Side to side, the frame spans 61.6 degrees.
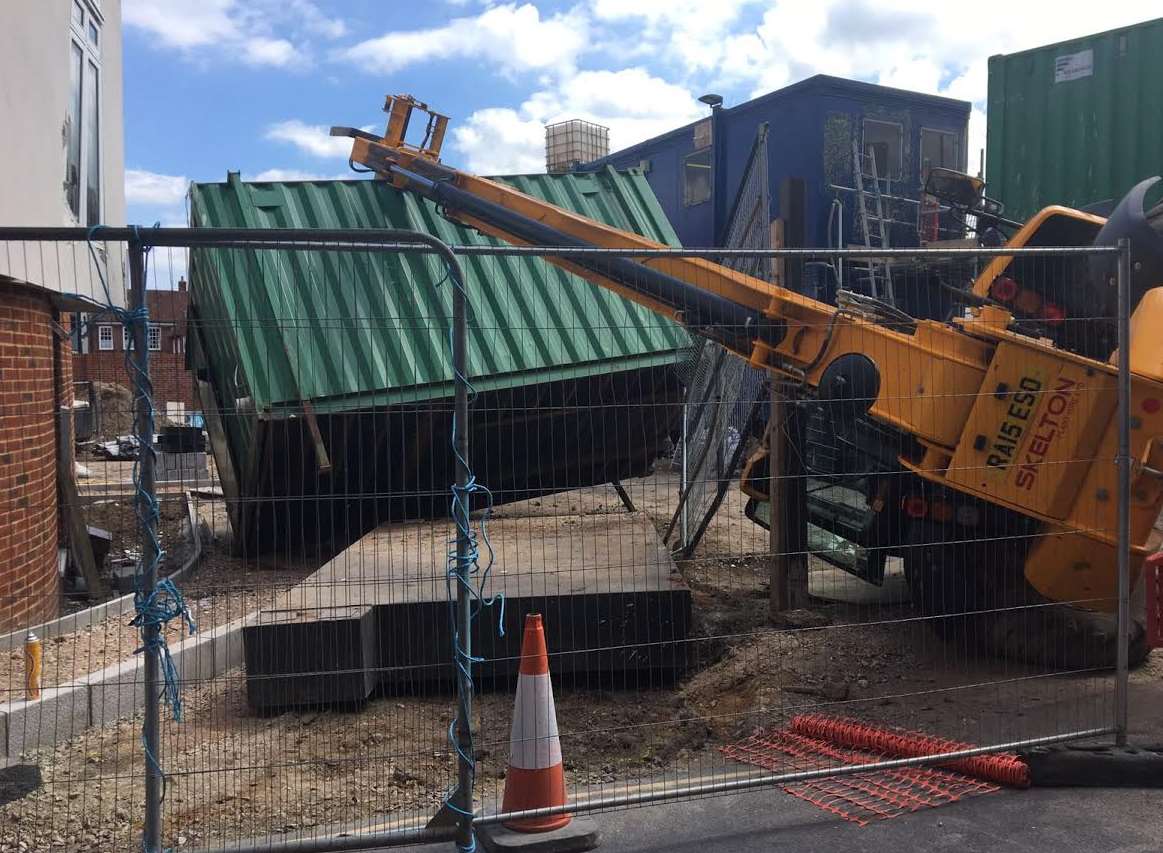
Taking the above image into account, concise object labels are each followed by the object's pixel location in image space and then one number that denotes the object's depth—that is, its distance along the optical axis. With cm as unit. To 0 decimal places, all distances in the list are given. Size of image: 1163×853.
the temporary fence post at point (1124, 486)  448
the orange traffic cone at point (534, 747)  379
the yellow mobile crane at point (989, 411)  505
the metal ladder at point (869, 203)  1419
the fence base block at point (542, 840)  364
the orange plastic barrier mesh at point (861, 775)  409
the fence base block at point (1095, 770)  426
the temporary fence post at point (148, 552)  331
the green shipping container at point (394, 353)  786
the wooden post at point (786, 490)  638
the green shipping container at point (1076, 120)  944
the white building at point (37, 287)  505
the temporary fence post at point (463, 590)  349
